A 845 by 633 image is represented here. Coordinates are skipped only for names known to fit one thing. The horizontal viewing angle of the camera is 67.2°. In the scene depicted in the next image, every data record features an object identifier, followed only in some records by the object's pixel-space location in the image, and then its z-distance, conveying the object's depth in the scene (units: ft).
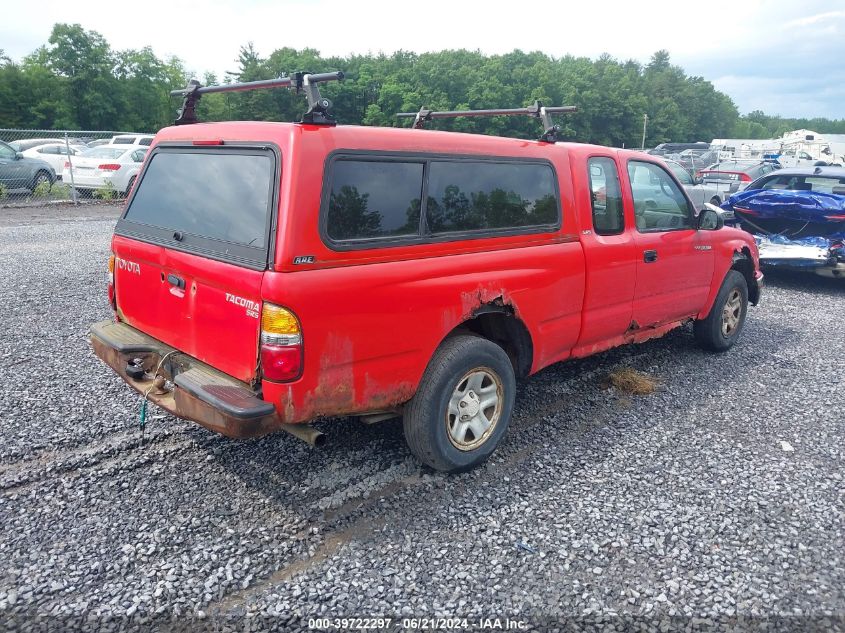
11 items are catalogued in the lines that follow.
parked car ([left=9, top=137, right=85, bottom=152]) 74.65
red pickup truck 9.85
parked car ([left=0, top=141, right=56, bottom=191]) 52.39
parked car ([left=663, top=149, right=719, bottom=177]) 86.93
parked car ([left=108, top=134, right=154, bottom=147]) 71.97
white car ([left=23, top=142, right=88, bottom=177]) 63.48
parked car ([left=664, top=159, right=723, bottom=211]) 50.19
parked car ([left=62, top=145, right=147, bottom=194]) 55.67
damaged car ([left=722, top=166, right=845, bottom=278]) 28.86
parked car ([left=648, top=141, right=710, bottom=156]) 131.01
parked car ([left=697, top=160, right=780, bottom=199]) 52.37
